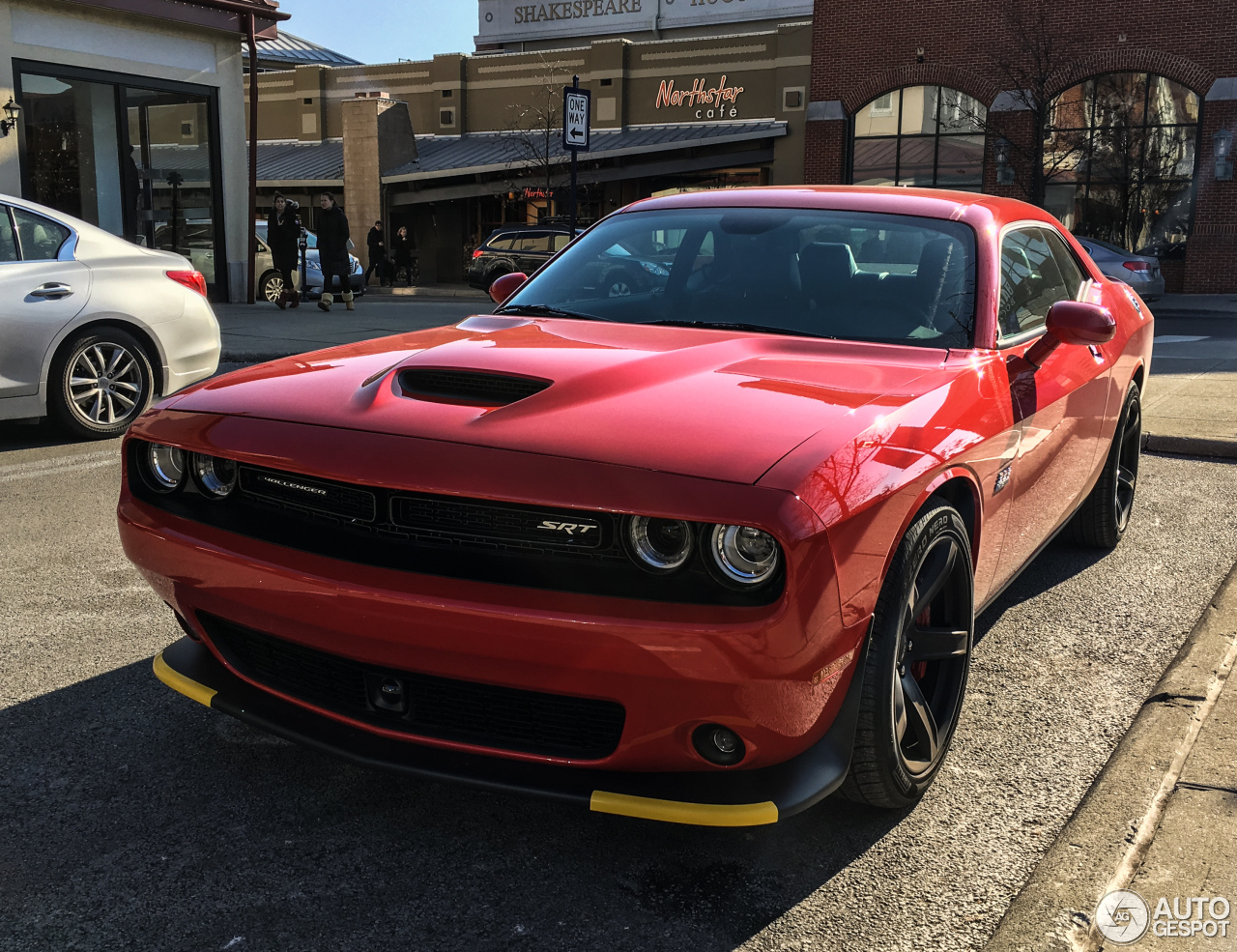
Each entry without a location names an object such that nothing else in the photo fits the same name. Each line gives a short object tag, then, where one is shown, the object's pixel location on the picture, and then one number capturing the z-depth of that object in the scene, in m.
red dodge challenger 2.29
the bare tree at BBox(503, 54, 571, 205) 36.69
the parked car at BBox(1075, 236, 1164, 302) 21.45
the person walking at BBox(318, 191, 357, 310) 18.31
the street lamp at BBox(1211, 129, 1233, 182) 27.61
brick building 27.98
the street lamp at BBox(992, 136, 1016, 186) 29.84
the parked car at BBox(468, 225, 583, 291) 27.81
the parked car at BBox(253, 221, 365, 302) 20.73
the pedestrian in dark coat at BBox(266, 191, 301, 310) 18.50
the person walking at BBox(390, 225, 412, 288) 35.03
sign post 17.28
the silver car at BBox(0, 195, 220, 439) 6.97
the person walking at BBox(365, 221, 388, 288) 31.84
